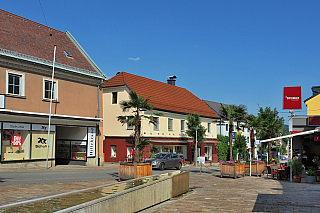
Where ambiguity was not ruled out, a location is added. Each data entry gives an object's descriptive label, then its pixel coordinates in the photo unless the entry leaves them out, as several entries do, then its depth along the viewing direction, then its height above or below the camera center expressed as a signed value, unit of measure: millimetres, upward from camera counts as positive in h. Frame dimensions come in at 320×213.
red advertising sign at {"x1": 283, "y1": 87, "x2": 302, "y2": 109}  35656 +3671
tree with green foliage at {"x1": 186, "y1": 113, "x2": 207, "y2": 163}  43312 +655
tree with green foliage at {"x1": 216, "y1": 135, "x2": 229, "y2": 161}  53438 -2378
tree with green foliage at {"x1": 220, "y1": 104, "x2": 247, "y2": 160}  25062 +1338
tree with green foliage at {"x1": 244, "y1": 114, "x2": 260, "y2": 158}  38156 +965
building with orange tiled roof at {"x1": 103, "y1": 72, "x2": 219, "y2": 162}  39250 +1917
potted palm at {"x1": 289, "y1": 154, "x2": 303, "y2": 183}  20655 -1998
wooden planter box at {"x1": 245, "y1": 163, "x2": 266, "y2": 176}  24969 -2589
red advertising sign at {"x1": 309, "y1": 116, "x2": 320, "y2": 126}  29381 +1050
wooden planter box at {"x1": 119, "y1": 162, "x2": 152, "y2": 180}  17234 -1919
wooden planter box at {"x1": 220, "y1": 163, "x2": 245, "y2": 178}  22281 -2399
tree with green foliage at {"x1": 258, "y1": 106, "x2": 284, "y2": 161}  39125 +1132
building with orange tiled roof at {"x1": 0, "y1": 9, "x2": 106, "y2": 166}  23344 +2574
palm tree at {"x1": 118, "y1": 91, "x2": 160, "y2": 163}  18578 +756
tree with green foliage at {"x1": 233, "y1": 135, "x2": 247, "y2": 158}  61647 -2040
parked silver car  29438 -2534
